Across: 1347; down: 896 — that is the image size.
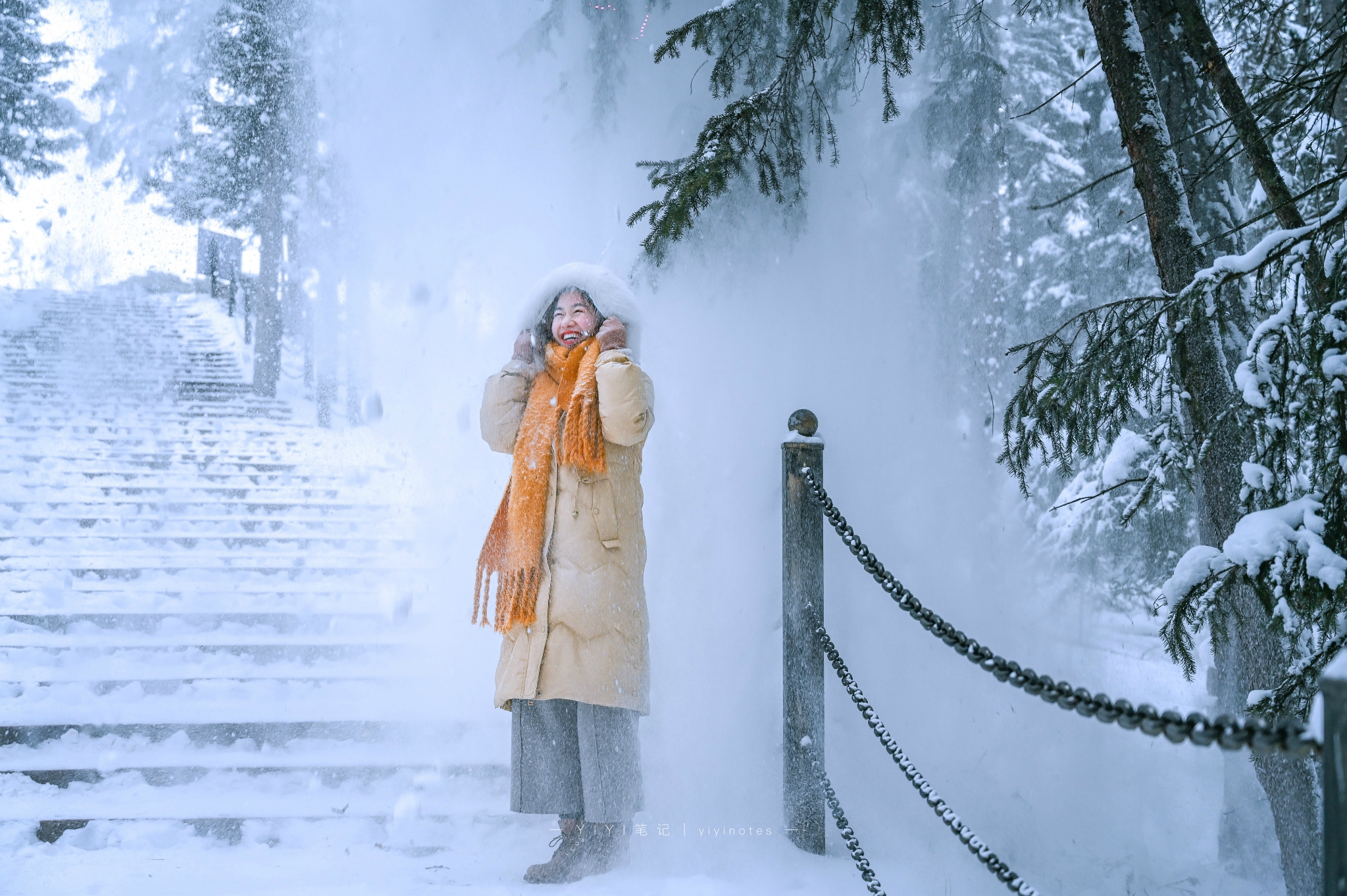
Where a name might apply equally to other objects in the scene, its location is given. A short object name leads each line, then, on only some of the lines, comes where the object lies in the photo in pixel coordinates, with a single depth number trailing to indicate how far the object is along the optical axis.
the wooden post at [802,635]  2.99
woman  2.92
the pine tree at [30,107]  9.84
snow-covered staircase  3.48
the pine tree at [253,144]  11.95
